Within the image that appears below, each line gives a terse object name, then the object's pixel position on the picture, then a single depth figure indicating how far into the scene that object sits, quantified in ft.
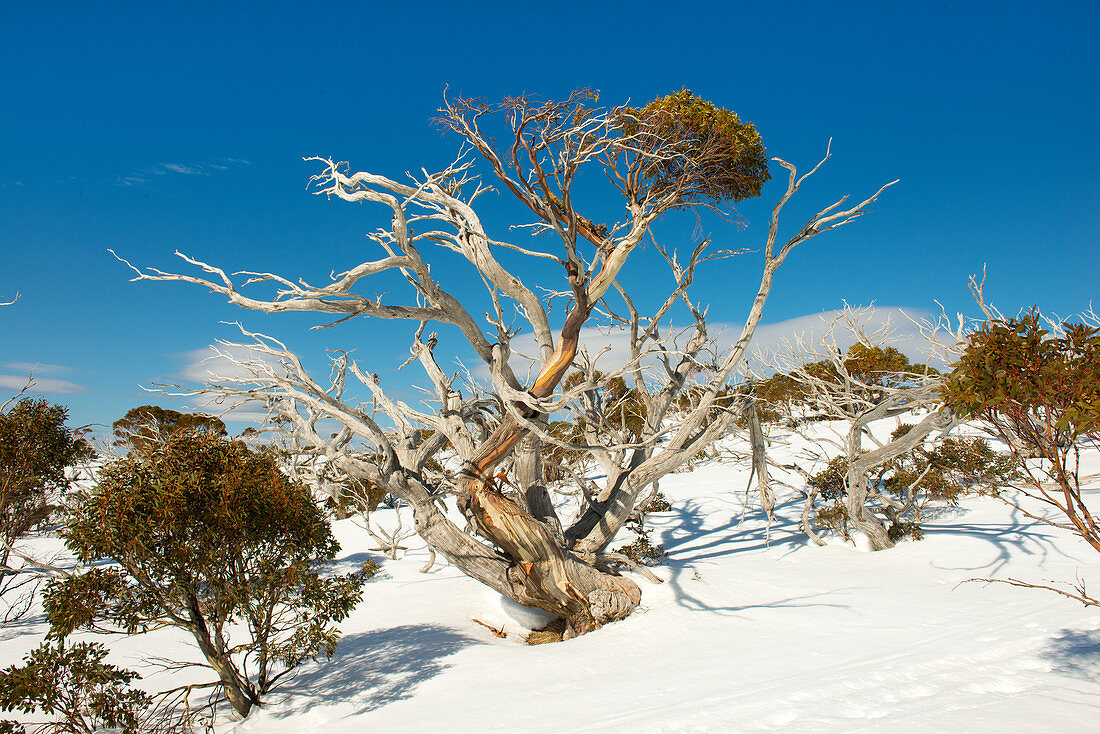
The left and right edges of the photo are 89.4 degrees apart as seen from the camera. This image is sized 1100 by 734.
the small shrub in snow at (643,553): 34.94
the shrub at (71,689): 15.14
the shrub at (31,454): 32.17
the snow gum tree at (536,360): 23.54
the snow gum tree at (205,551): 16.83
